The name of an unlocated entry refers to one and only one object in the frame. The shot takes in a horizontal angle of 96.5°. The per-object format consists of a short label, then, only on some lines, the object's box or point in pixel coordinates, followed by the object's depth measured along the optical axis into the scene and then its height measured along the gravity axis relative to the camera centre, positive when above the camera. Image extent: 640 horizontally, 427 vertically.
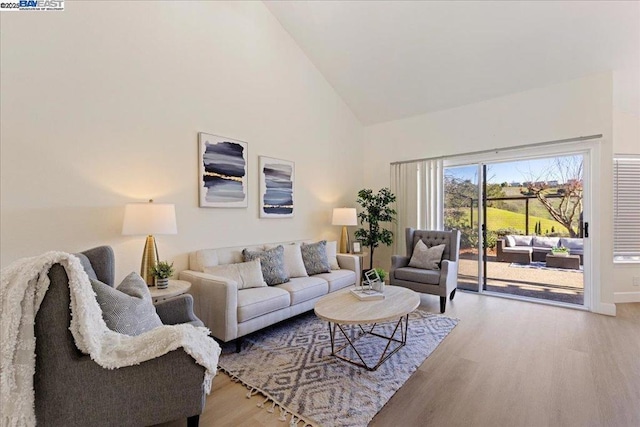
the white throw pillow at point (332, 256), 3.99 -0.63
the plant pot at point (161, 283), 2.41 -0.60
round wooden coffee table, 2.12 -0.78
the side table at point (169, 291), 2.26 -0.64
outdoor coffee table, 4.76 -0.85
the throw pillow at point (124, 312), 1.38 -0.51
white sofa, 2.41 -0.82
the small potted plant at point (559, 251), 4.93 -0.69
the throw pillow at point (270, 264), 3.13 -0.58
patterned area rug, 1.77 -1.22
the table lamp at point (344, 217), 4.55 -0.08
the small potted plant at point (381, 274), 2.74 -0.60
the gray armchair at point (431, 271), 3.55 -0.78
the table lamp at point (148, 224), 2.34 -0.09
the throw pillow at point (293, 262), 3.46 -0.61
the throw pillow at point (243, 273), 2.80 -0.60
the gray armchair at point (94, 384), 1.16 -0.75
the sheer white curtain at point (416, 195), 4.75 +0.28
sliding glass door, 4.37 -0.14
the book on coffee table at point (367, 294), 2.53 -0.75
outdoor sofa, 5.08 -0.67
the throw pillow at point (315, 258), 3.66 -0.61
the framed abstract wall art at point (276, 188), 3.78 +0.34
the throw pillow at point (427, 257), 3.88 -0.63
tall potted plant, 4.91 -0.09
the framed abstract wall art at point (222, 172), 3.14 +0.47
